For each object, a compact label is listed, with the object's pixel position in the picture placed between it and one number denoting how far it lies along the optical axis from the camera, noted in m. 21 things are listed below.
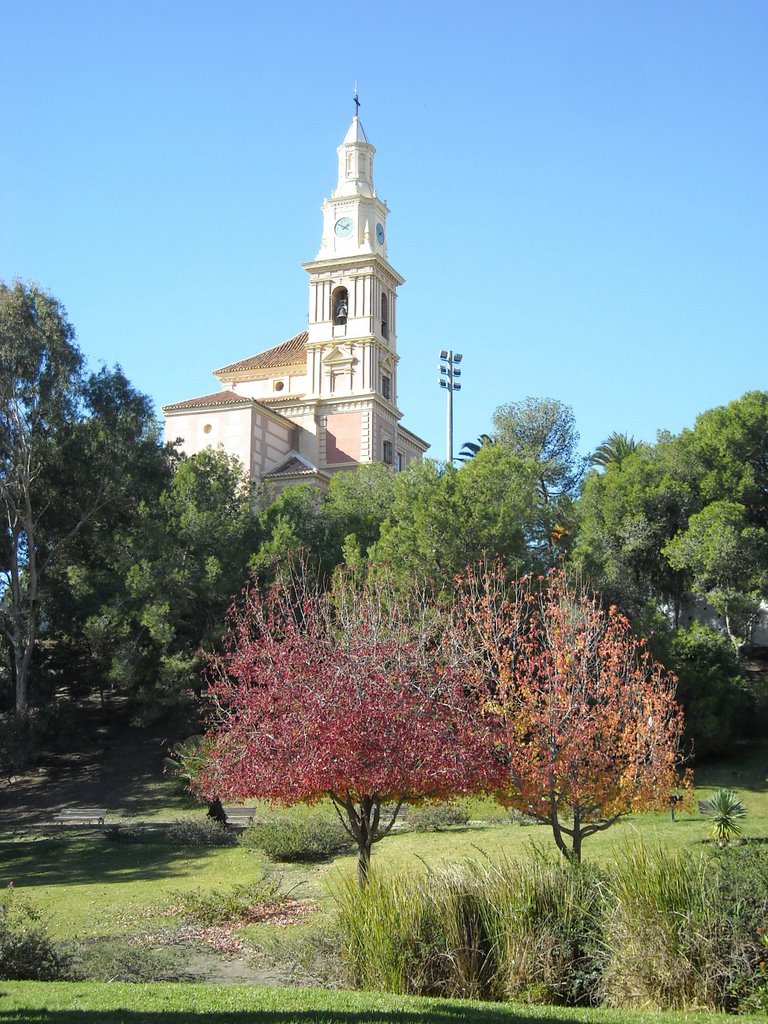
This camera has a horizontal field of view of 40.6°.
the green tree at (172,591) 31.78
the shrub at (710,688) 28.55
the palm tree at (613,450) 44.16
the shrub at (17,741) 30.08
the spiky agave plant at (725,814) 19.47
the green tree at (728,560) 30.94
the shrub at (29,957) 11.21
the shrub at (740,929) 9.27
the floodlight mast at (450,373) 49.16
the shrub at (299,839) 19.89
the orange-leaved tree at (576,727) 16.12
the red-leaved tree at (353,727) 14.26
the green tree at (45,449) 32.62
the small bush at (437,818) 22.67
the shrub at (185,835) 22.28
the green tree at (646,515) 33.94
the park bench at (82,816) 25.70
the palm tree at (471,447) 56.88
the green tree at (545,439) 47.44
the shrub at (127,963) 11.38
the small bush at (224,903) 14.83
